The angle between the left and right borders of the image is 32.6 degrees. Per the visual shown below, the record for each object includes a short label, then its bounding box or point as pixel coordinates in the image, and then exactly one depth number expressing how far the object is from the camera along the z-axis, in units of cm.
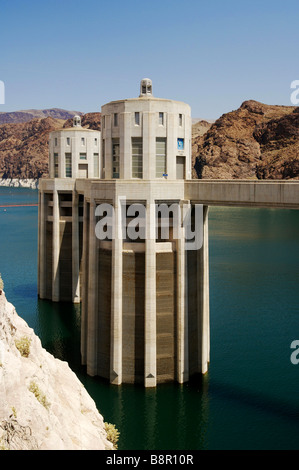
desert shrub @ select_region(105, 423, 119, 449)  1812
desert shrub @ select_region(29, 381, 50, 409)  1421
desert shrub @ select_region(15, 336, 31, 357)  1578
